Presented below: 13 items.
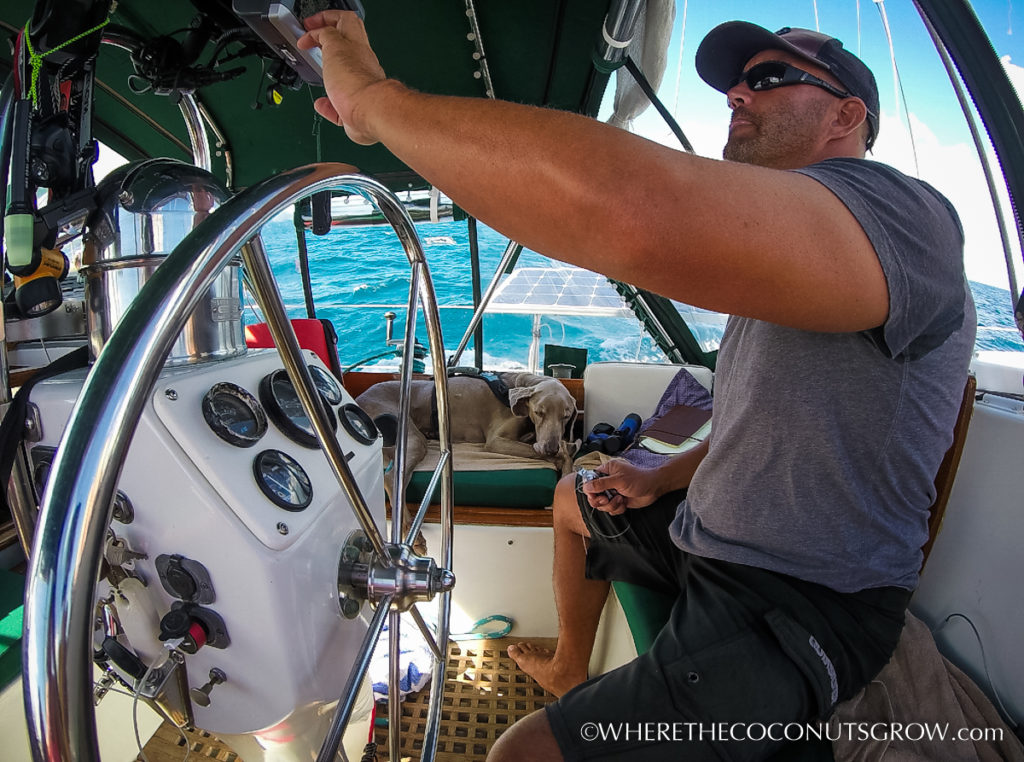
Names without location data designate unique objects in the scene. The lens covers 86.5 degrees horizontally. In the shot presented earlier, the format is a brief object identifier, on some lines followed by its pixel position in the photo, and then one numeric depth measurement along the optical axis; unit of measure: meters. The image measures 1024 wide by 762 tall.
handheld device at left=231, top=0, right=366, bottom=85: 0.68
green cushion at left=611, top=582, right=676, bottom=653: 1.03
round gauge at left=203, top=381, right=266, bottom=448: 0.53
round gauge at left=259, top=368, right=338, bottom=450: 0.62
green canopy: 1.95
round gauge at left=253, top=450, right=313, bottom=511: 0.53
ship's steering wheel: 0.25
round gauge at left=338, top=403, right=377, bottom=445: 0.73
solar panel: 4.22
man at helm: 0.46
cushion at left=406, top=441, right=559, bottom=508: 1.92
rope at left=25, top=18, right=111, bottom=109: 0.61
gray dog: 2.34
